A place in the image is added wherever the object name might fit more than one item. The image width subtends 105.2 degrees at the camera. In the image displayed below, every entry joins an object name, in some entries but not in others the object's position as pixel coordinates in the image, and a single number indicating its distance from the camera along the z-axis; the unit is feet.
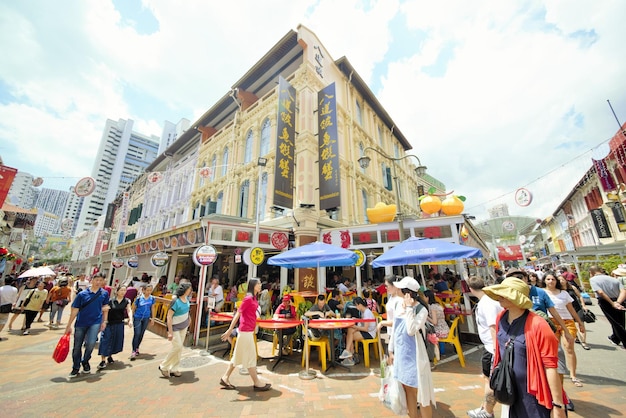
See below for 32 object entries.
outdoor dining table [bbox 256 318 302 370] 16.67
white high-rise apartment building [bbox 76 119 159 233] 255.50
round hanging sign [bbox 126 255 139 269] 57.72
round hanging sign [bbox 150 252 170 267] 42.82
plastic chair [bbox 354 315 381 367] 16.79
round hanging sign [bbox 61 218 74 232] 75.67
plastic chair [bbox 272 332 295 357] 18.95
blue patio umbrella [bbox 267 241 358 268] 22.24
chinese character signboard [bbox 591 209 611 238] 58.08
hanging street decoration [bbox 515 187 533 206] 42.80
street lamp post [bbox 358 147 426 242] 27.39
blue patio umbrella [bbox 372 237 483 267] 18.44
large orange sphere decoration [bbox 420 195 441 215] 36.50
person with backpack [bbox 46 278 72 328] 29.73
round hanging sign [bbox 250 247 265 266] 29.63
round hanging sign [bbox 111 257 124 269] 66.85
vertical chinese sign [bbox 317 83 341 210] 39.36
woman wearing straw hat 5.45
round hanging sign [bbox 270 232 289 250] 38.47
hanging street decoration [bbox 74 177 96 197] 41.37
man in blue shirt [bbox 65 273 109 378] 15.05
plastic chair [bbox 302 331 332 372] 15.94
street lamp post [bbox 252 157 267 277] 34.40
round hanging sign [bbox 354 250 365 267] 32.73
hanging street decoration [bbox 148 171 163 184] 51.95
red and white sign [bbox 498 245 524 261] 105.91
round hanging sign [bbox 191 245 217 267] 22.81
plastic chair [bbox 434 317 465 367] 16.30
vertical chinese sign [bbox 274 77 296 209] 39.75
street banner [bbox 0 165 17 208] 34.15
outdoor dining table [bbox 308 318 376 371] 16.10
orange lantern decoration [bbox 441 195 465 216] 35.24
